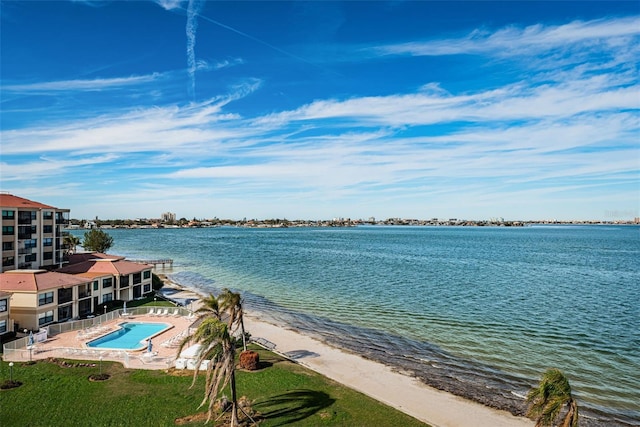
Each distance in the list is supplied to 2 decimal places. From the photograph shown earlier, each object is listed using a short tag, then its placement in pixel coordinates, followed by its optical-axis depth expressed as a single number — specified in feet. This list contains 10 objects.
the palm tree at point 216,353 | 59.77
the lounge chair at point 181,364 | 87.81
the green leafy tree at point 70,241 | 246.12
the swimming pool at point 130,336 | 105.09
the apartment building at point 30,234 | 152.25
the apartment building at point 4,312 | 107.96
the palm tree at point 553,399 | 45.34
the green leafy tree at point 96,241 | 251.80
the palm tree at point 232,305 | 93.40
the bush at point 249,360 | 88.48
